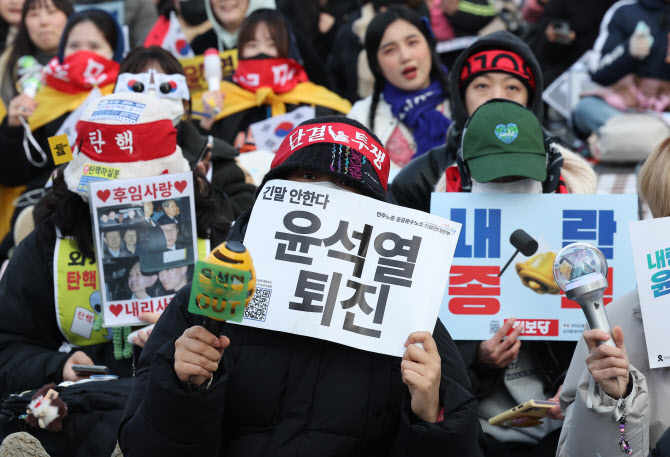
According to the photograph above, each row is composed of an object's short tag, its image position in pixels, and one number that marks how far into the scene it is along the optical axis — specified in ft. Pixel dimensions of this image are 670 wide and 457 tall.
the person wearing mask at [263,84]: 48.03
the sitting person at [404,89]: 40.93
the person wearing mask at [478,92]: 30.97
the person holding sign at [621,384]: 18.51
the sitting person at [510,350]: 25.52
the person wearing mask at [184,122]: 33.24
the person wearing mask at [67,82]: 41.91
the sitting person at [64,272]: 26.32
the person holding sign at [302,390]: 17.25
